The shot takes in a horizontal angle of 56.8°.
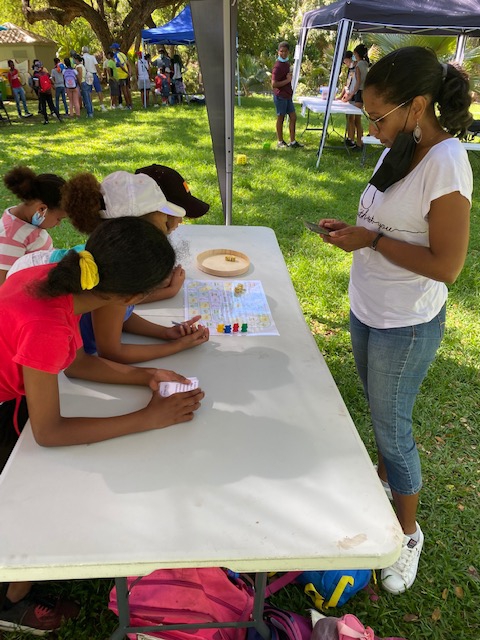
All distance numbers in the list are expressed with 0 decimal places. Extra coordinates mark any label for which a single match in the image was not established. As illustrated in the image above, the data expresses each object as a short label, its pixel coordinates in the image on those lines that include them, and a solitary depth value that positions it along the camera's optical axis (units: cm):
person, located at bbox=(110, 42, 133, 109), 1125
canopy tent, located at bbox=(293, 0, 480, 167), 513
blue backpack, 147
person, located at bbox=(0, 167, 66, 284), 208
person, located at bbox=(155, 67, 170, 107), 1240
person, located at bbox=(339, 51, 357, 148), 737
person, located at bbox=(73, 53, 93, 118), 1026
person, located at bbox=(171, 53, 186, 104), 1248
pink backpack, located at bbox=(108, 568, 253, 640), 125
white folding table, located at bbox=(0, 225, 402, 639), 82
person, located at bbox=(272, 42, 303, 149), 687
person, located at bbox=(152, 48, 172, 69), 1242
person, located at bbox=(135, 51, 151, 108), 1181
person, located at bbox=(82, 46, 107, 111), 1052
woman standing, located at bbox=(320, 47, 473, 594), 116
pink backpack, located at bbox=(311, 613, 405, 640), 120
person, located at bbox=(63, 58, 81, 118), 981
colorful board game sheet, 158
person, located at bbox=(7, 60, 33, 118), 1027
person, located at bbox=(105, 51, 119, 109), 1102
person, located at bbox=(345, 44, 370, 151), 699
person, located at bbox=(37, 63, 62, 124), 915
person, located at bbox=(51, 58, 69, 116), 1034
